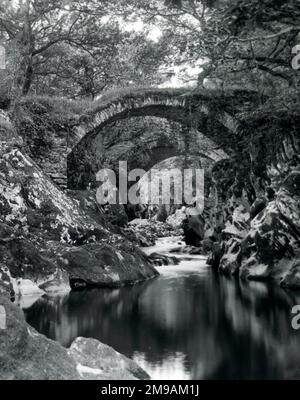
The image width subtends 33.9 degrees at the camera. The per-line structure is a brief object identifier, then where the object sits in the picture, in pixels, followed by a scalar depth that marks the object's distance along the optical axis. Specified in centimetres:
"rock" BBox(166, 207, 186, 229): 2808
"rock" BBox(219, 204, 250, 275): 984
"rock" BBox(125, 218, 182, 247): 1703
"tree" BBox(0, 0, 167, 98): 1330
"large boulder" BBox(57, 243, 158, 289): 769
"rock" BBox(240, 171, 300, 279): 850
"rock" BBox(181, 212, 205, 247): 1683
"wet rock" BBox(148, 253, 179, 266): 1138
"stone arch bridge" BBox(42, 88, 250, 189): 1227
